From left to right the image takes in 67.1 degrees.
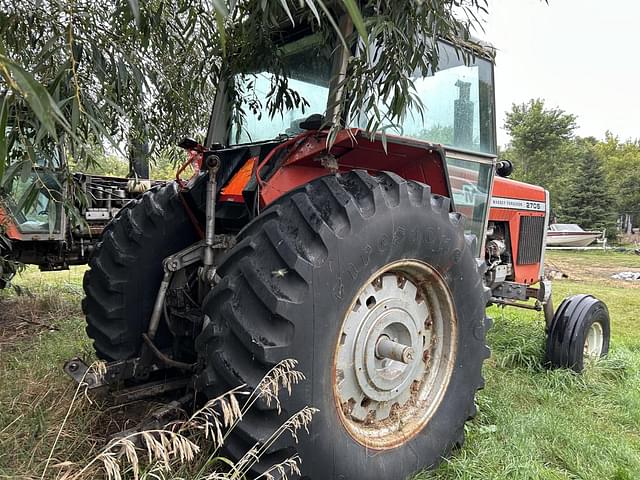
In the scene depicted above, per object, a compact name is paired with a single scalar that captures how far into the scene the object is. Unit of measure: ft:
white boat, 75.90
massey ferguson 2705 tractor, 5.47
